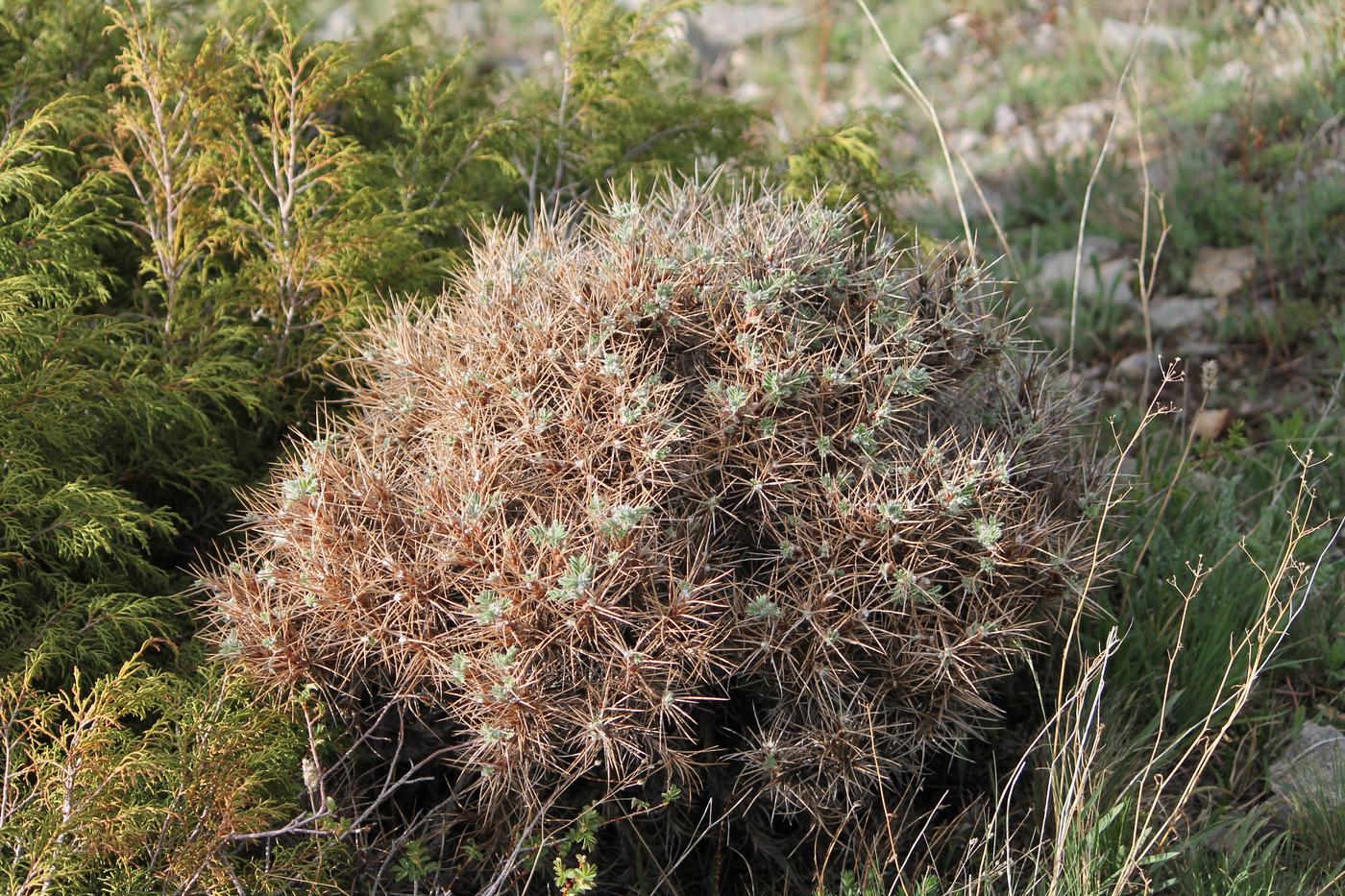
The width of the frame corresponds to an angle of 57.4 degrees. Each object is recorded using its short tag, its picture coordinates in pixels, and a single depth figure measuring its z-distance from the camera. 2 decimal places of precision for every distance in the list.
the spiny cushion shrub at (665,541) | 2.42
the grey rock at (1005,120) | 7.28
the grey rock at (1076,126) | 6.71
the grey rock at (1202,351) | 4.93
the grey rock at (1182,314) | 5.06
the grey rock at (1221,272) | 5.19
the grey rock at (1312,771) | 2.96
